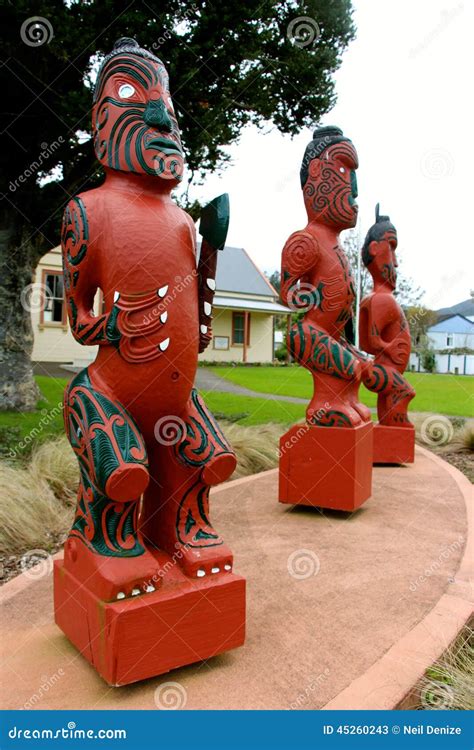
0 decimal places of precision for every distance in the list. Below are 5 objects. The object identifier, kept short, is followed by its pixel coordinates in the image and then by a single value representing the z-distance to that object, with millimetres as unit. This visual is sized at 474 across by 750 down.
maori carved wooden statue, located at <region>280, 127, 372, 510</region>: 4457
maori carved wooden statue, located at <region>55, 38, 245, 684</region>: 2176
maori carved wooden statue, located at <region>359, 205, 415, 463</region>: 6461
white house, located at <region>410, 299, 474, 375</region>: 33500
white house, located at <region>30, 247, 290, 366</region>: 17516
